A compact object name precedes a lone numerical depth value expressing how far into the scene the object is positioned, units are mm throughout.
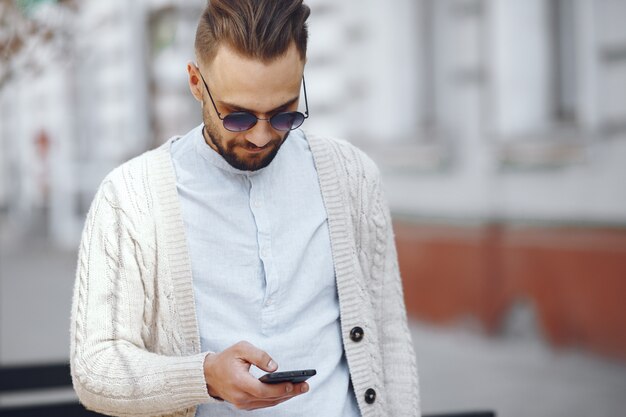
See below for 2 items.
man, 2158
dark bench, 3863
